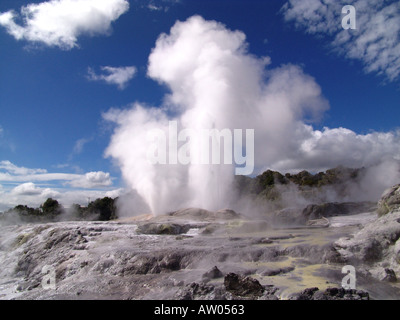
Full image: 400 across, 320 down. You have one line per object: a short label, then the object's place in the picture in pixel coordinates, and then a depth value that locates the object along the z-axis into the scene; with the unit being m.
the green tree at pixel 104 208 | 47.78
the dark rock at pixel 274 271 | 7.07
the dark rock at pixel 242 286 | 5.81
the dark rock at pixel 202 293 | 5.77
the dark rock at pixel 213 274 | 6.93
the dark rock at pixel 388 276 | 6.38
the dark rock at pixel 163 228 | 15.80
